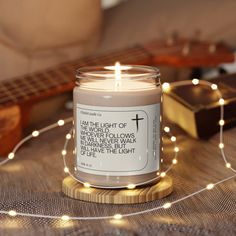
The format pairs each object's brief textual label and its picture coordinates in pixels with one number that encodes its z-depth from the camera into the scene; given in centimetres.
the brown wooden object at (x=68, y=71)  73
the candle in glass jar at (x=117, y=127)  52
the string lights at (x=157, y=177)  48
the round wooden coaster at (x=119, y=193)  52
